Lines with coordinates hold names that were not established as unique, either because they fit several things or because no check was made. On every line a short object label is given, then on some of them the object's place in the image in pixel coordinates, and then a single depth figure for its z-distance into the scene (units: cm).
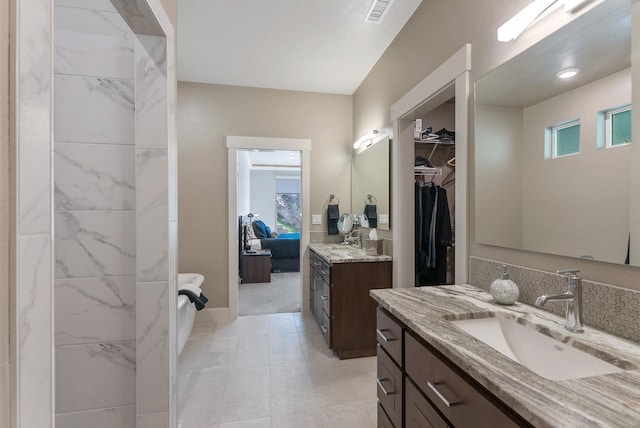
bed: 593
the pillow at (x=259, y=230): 638
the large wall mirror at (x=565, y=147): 94
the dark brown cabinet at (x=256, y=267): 515
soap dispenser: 122
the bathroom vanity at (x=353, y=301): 255
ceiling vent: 208
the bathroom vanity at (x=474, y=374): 62
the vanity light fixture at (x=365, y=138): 296
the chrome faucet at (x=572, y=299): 96
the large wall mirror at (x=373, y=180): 274
